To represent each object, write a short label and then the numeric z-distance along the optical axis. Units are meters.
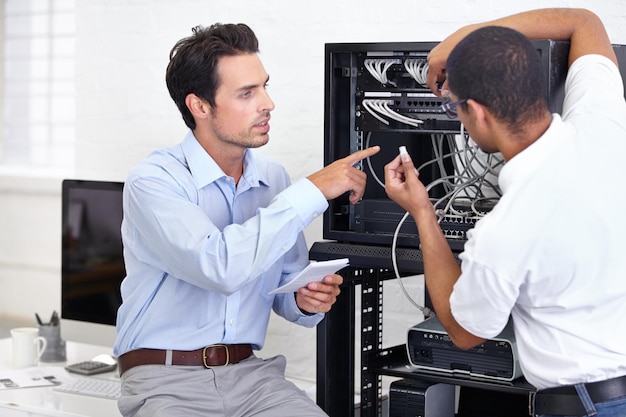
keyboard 2.54
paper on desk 2.62
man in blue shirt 1.87
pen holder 2.94
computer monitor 2.69
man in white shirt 1.45
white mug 2.80
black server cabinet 1.88
